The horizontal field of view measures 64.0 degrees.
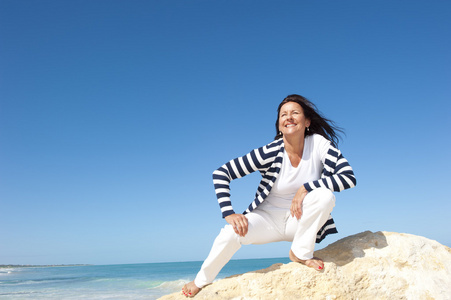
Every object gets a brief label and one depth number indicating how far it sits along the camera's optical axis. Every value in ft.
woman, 9.29
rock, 8.86
